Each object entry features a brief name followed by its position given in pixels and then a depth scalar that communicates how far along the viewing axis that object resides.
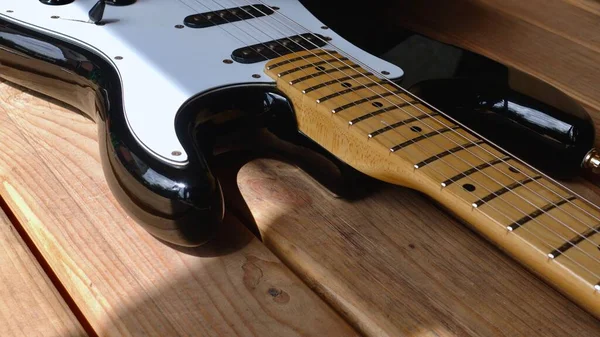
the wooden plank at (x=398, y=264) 0.59
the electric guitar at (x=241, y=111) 0.51
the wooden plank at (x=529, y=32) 0.92
